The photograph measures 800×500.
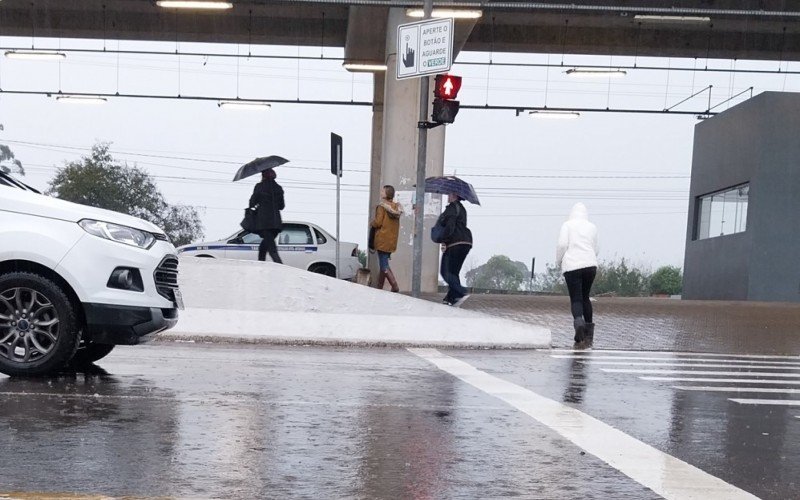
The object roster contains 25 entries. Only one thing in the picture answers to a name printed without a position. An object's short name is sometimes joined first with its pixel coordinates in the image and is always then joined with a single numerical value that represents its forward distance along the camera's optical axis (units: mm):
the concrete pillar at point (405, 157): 22766
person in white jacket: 12547
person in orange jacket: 17438
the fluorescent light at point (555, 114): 33734
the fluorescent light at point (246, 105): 34969
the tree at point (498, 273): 70275
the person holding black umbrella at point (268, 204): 17297
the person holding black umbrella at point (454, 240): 15773
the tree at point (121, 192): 44500
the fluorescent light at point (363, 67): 30578
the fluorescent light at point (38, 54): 28906
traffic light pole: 13633
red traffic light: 13461
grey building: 28219
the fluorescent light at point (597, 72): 27906
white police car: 24828
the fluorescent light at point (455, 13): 21470
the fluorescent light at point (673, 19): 20684
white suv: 7039
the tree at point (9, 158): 59625
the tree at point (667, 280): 61691
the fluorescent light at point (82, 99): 34938
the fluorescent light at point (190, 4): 20625
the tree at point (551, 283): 54375
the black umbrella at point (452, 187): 17011
